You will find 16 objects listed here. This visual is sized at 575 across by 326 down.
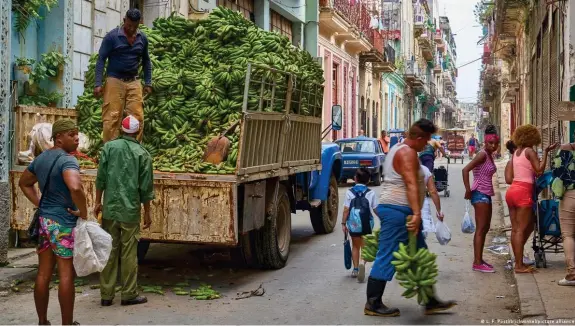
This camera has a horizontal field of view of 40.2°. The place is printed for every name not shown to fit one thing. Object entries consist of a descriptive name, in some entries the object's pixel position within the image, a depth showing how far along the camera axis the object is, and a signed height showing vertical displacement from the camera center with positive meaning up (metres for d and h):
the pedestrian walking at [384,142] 26.44 +1.20
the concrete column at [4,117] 9.25 +0.70
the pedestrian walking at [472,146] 49.38 +2.00
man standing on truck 8.66 +1.11
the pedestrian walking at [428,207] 8.09 -0.33
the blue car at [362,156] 22.50 +0.61
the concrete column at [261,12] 22.30 +4.68
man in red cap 7.23 -0.24
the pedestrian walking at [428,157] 14.53 +0.37
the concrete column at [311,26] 27.44 +5.27
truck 7.66 -0.14
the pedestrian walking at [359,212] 8.54 -0.38
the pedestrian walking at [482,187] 9.02 -0.11
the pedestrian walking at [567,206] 7.96 -0.29
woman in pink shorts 8.70 -0.12
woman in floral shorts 5.98 -0.29
